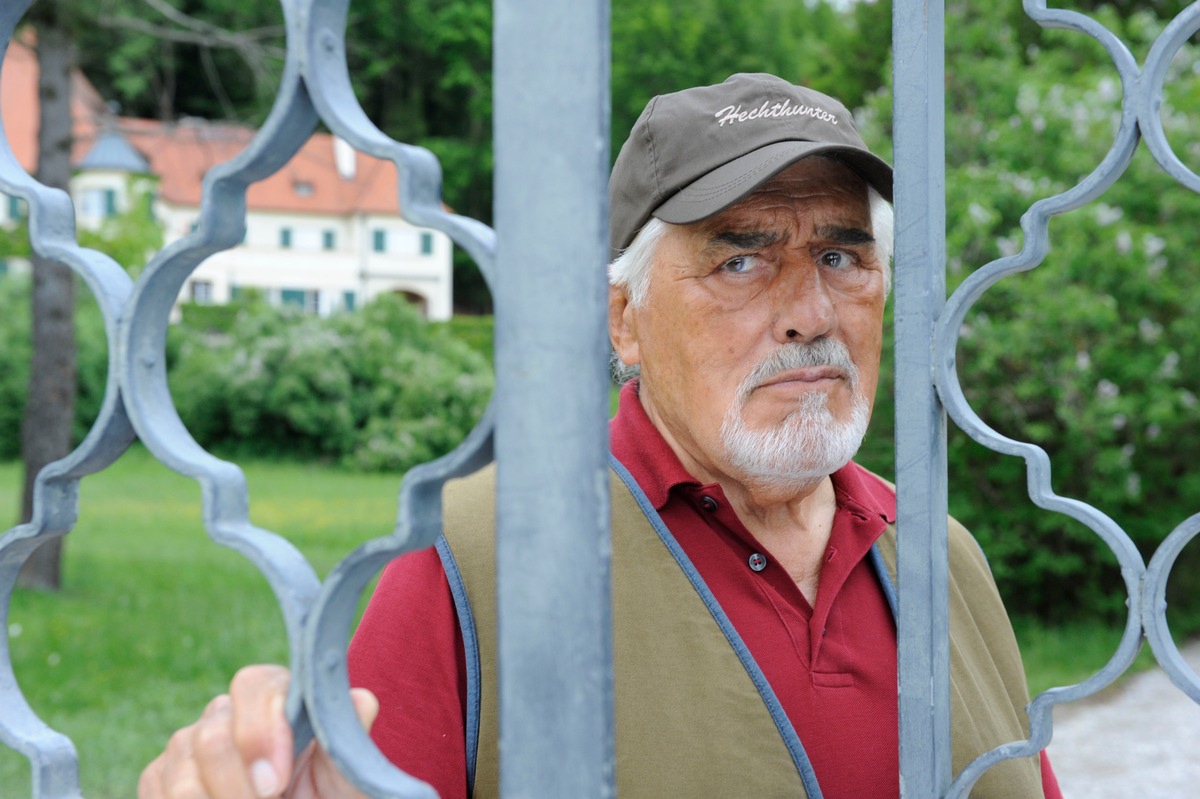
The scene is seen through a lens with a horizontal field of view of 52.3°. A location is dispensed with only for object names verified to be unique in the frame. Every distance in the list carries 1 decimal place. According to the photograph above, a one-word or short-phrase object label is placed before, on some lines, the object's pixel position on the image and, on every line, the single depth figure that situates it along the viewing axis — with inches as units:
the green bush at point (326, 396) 744.3
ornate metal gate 32.2
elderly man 64.2
